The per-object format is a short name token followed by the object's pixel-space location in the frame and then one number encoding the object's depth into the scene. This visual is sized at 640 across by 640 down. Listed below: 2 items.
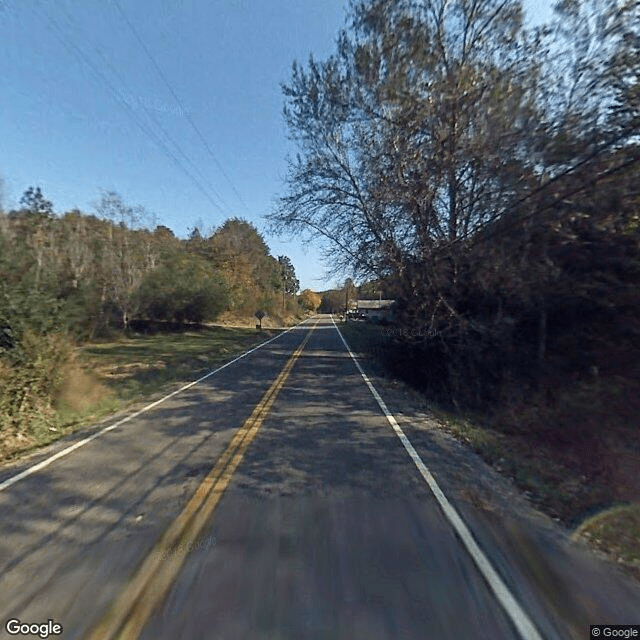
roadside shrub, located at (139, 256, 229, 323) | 36.75
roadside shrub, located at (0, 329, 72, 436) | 7.36
